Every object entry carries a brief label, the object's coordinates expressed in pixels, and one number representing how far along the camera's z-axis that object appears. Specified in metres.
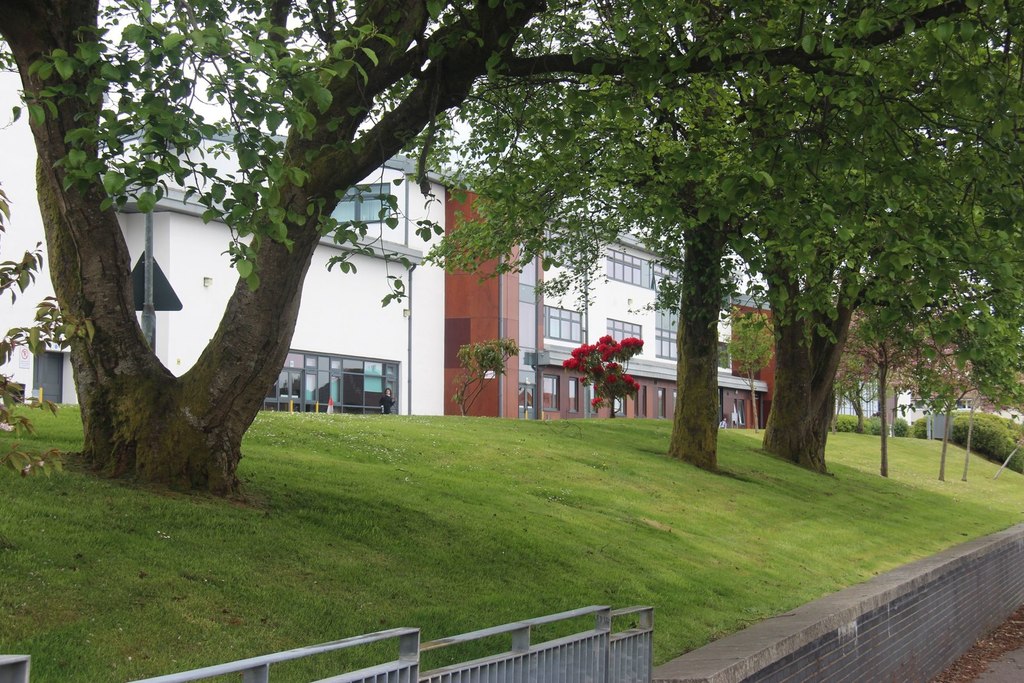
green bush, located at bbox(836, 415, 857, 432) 64.25
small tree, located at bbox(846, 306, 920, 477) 33.94
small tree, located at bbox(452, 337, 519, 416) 36.94
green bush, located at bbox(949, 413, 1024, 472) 54.91
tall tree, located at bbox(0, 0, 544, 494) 9.40
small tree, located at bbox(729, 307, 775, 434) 61.07
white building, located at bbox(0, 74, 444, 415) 32.12
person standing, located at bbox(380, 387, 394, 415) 42.67
